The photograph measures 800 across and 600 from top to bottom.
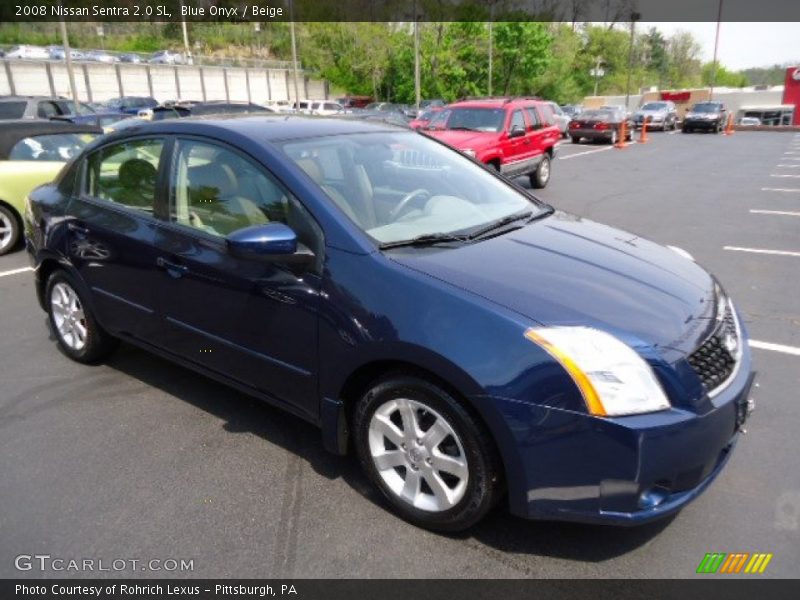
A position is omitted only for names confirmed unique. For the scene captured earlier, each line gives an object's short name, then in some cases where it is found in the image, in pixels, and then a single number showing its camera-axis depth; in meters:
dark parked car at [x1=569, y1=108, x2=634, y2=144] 25.61
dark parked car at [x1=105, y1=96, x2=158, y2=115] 30.53
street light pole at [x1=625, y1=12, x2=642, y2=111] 58.86
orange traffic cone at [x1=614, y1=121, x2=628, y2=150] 24.34
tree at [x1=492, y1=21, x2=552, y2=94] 46.38
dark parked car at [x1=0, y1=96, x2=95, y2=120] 14.44
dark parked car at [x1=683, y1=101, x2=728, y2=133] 33.03
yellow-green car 7.69
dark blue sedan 2.29
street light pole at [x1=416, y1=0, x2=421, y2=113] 33.12
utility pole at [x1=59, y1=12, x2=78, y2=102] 22.75
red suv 11.65
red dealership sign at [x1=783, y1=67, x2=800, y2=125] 45.77
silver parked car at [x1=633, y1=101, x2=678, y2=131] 34.66
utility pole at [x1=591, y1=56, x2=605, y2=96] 64.86
